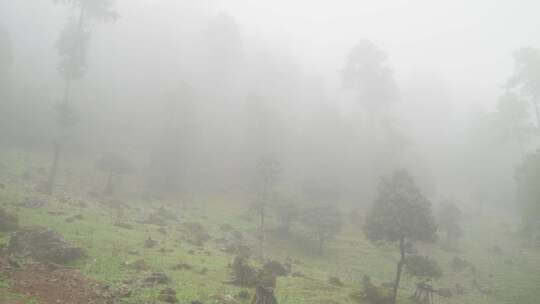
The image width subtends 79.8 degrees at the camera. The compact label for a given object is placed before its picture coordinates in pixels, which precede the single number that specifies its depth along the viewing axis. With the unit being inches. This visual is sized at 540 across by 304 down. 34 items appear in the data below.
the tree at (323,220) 1365.7
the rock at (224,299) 583.9
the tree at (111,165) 1438.2
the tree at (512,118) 1689.0
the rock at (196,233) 1084.3
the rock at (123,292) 530.6
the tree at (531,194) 1107.4
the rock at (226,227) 1341.0
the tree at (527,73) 1631.4
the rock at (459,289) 1020.2
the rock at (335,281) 908.6
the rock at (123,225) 1019.0
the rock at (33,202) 954.8
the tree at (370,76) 2081.7
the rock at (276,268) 907.4
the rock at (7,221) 720.3
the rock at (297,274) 933.0
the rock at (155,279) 608.3
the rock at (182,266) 755.4
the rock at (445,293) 979.3
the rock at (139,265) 685.8
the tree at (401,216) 860.6
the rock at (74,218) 912.3
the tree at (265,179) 1381.6
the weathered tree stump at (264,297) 547.5
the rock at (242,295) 637.7
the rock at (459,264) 1222.3
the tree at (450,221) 1470.1
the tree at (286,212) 1435.8
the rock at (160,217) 1199.1
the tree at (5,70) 1685.0
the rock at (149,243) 875.1
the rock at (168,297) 536.1
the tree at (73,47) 1305.4
